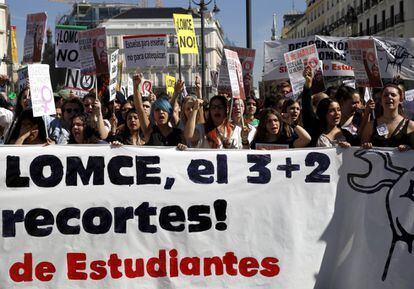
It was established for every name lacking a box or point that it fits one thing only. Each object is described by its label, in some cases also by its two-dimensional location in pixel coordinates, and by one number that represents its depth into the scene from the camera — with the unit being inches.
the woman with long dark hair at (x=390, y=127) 202.5
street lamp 683.4
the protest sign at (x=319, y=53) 374.0
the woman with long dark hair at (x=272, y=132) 222.7
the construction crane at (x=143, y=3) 5113.2
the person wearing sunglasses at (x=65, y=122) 248.1
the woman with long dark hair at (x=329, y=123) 218.3
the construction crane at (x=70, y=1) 4697.3
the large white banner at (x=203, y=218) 191.3
